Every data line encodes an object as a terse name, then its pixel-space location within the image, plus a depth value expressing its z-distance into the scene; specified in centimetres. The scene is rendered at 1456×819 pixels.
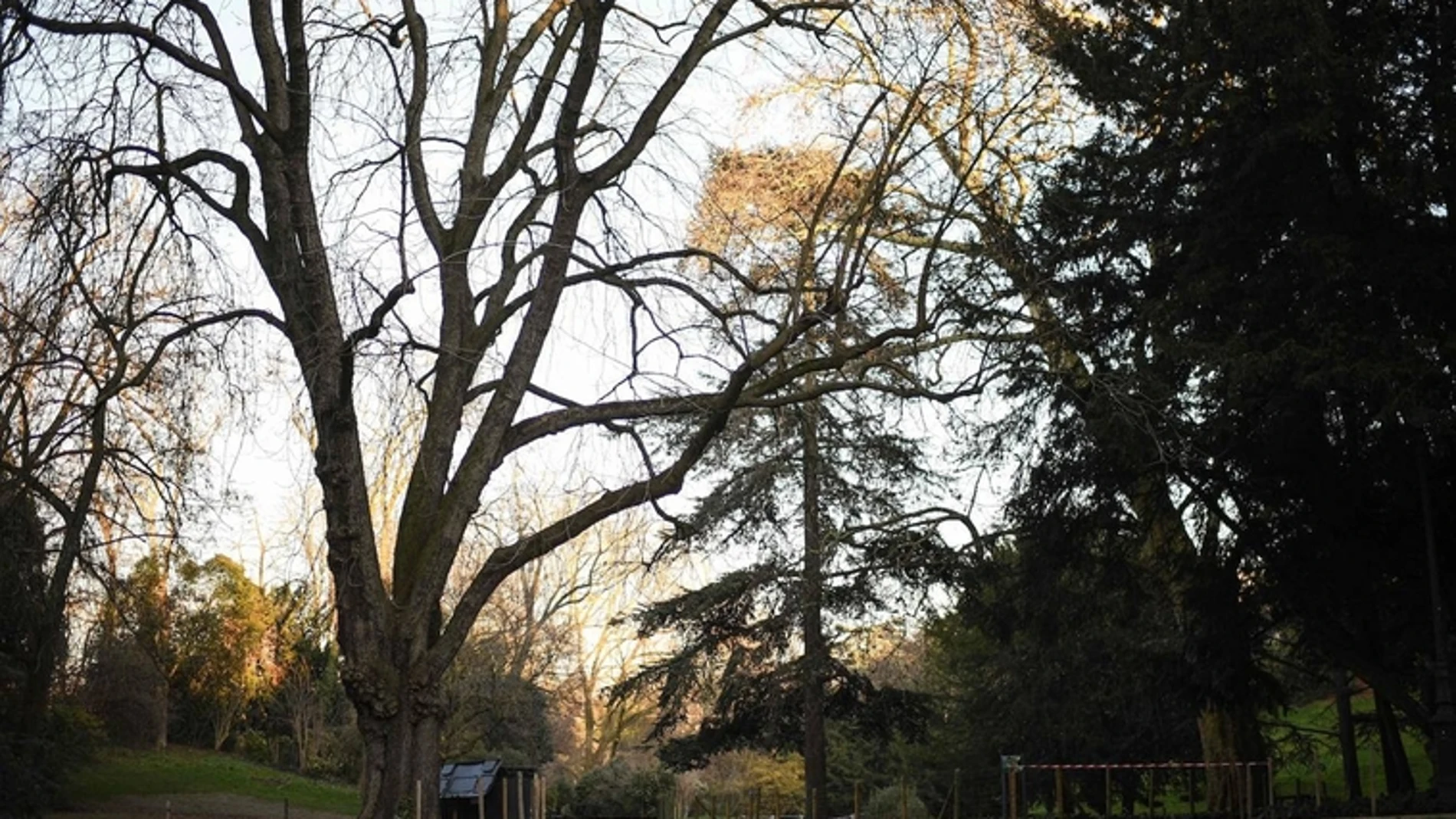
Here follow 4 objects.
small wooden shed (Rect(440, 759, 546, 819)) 2366
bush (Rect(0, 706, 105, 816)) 1888
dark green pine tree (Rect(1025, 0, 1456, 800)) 1506
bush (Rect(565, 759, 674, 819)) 3644
